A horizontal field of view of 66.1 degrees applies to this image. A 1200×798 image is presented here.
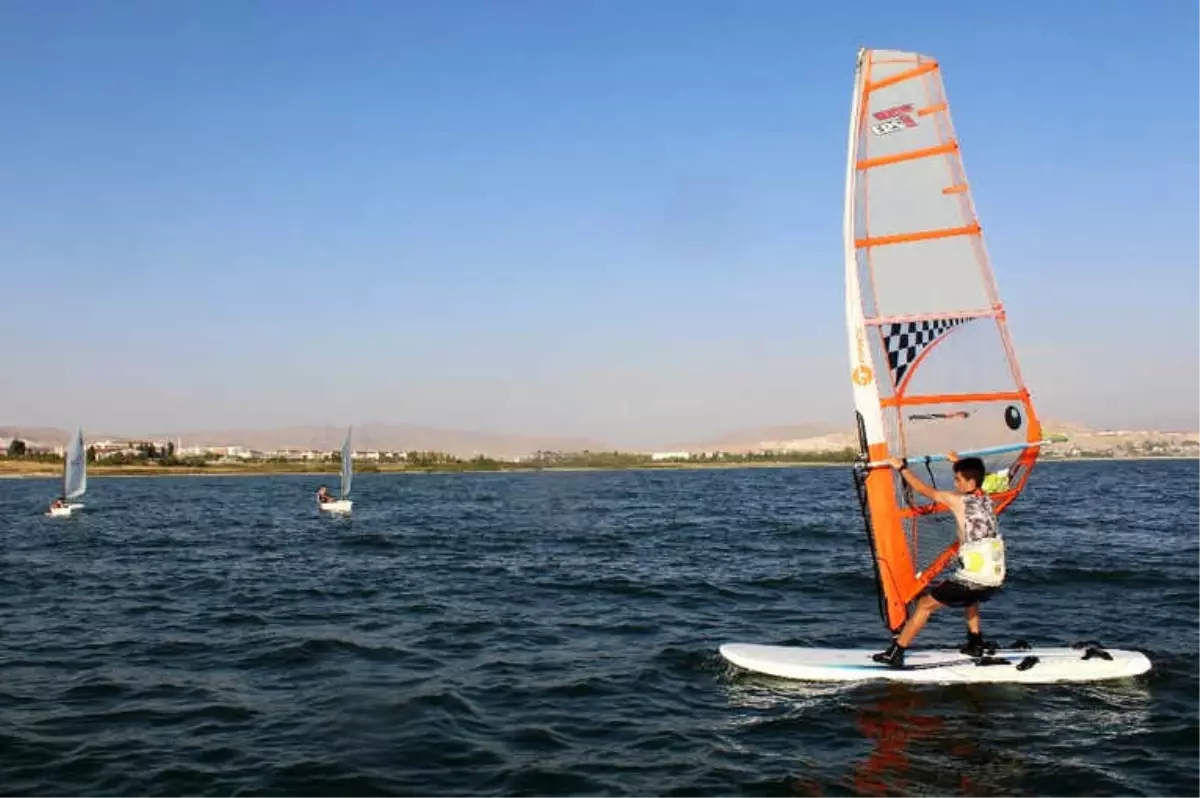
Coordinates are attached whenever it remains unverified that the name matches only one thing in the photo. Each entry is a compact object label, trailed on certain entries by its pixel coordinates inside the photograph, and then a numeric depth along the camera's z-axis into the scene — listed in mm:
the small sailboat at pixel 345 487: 50866
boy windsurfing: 10602
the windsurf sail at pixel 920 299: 11383
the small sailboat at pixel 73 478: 48897
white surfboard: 11328
